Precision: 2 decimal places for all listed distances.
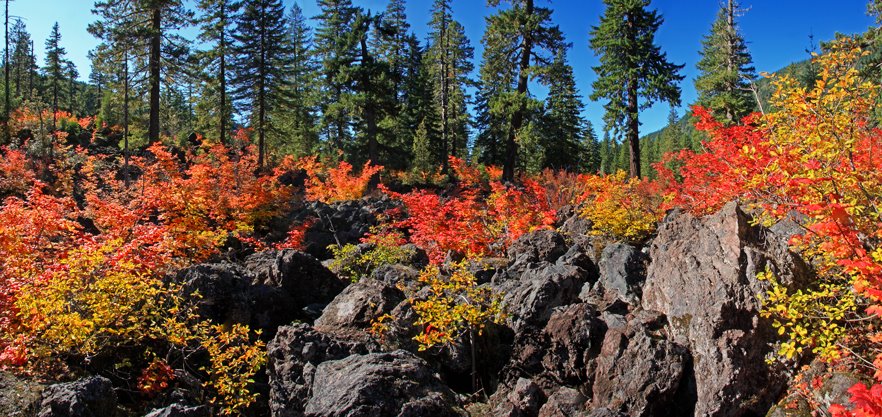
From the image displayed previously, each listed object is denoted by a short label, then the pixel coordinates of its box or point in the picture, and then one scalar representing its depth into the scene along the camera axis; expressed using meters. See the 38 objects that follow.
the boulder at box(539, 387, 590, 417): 5.25
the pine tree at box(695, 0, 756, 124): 23.38
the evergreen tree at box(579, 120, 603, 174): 38.03
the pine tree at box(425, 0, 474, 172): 32.00
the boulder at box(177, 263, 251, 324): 7.12
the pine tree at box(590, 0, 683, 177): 18.25
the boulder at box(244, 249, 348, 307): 8.51
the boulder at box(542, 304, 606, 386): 5.96
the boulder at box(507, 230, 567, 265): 9.19
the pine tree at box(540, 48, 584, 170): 20.39
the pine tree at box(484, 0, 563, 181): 20.14
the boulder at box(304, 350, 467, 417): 4.54
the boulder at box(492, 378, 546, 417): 5.45
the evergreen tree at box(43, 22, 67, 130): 42.51
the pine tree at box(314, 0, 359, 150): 24.19
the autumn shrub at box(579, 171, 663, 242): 9.13
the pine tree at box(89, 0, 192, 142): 20.52
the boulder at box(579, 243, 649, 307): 7.00
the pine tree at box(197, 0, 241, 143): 24.05
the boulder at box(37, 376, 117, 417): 4.30
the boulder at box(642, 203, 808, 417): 4.97
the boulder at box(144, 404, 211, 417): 4.48
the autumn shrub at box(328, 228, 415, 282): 10.57
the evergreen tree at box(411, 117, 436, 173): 29.19
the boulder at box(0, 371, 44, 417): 4.19
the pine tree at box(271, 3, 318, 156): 29.21
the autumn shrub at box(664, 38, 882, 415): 3.67
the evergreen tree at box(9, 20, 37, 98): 41.62
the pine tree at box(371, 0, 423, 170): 25.50
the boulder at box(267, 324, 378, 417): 5.34
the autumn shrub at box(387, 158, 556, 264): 10.82
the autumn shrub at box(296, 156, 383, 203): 21.44
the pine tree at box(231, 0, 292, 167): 25.08
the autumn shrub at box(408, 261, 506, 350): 6.20
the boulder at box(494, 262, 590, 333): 6.83
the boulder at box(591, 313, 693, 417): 5.18
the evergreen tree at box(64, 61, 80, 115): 54.25
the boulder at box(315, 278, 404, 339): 6.77
